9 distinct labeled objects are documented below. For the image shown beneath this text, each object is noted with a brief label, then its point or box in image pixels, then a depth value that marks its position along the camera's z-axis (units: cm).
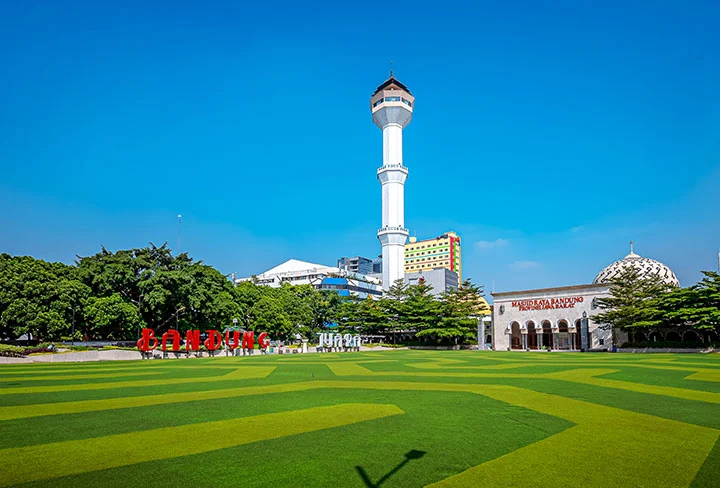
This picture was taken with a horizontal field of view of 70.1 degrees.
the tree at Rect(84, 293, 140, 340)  5012
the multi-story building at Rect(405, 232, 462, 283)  19762
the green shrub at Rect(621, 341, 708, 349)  5493
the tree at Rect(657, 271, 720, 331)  5288
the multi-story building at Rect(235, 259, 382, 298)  15012
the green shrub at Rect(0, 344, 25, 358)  3737
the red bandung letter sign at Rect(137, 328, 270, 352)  4641
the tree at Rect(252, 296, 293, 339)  7157
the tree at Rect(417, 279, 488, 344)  7388
